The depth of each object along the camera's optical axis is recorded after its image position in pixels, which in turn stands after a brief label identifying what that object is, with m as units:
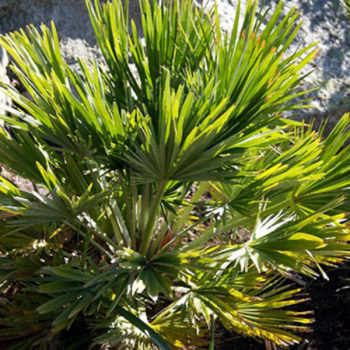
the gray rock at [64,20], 2.53
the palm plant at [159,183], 1.34
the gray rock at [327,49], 2.77
